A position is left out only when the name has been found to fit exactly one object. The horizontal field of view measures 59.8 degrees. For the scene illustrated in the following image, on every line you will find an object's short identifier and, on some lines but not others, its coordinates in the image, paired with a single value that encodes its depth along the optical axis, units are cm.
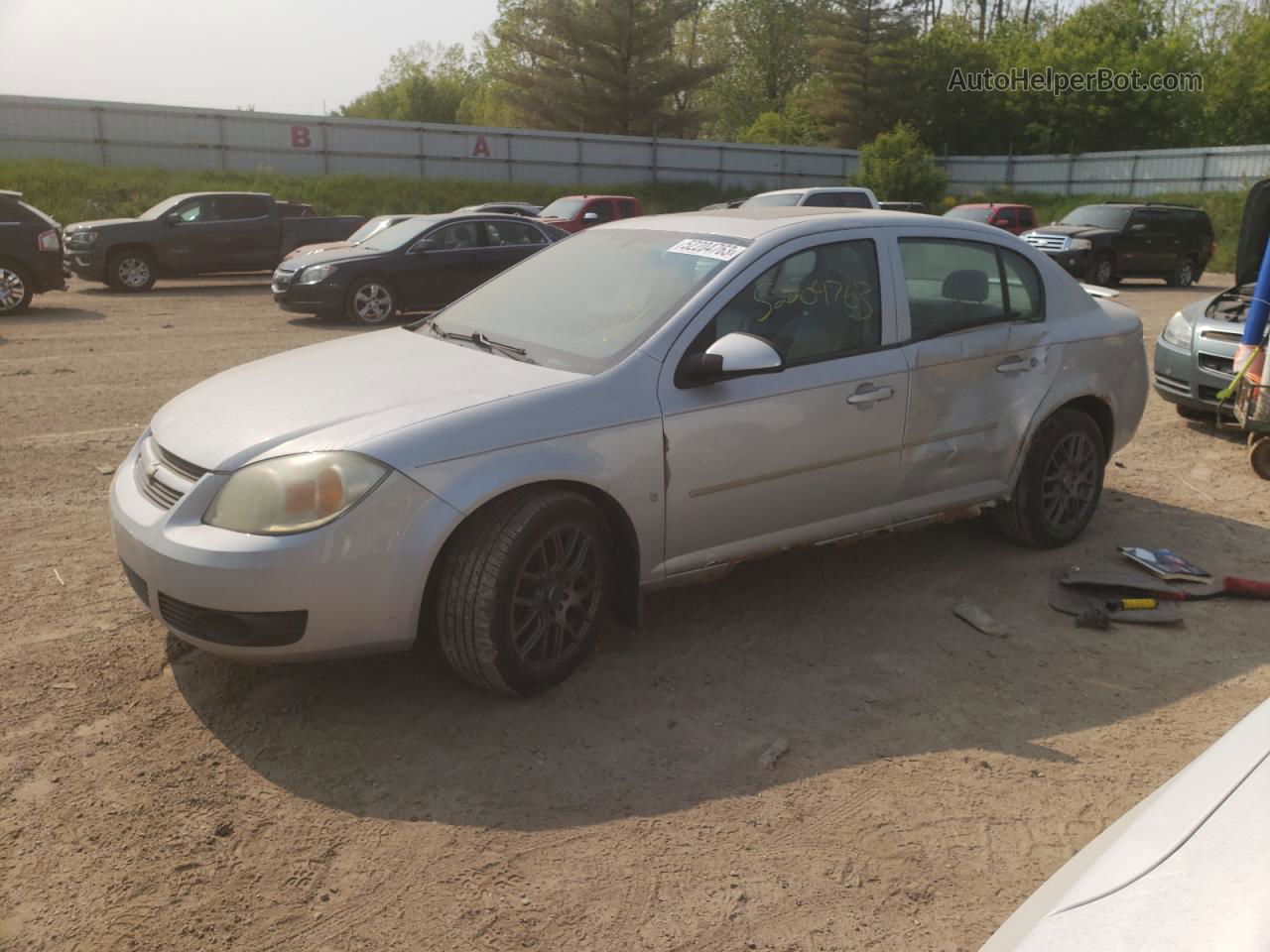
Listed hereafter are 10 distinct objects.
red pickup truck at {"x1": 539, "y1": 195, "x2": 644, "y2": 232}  2061
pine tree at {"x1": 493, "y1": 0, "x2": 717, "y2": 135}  4953
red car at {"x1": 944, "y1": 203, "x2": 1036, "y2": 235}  2384
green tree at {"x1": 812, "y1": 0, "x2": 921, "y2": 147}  5209
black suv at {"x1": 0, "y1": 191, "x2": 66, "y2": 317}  1364
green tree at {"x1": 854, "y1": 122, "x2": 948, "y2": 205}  3728
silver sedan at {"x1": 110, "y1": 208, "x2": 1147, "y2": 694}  341
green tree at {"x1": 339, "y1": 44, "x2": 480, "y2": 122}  6450
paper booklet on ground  517
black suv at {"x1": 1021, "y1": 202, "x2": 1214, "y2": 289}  2261
